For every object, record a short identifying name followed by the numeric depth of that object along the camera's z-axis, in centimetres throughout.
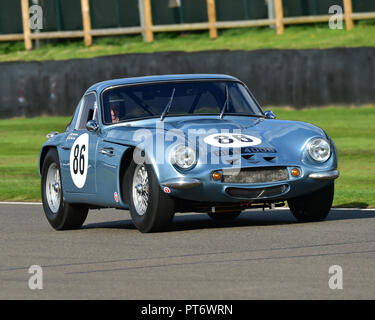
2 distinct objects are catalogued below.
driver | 2134
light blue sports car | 1873
